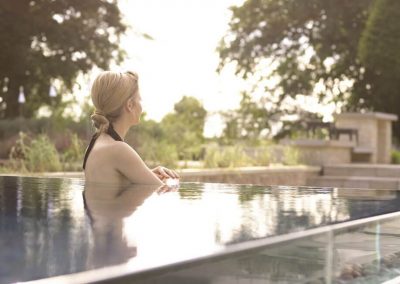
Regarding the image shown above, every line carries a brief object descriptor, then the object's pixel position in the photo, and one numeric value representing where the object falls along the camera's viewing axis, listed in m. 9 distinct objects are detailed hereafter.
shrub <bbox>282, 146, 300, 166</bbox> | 13.36
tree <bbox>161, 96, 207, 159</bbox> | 12.83
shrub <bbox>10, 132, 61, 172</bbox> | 8.84
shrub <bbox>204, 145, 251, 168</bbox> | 11.14
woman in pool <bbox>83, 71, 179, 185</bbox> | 3.29
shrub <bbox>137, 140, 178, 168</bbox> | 10.15
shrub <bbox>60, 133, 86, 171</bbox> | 9.16
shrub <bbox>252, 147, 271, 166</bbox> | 12.58
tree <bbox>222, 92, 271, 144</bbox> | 26.43
